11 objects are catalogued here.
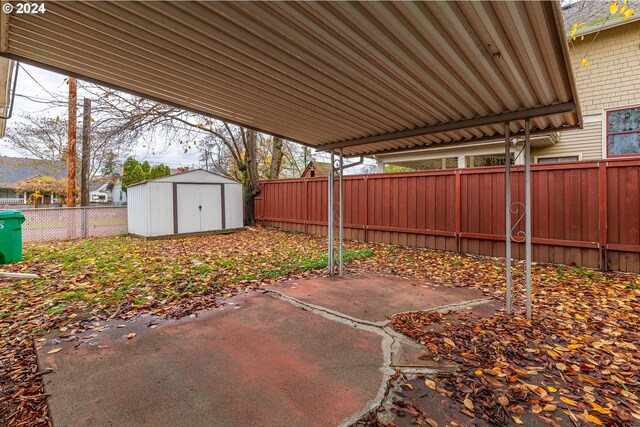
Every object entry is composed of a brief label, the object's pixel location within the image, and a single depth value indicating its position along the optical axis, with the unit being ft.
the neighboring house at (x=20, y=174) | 62.18
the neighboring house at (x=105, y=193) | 105.09
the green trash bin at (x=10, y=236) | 16.53
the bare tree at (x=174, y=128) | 27.48
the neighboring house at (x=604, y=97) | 25.32
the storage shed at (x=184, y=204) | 28.68
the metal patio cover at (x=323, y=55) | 5.87
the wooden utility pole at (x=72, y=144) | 29.35
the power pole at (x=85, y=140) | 29.67
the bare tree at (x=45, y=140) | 32.22
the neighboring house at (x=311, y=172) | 45.93
